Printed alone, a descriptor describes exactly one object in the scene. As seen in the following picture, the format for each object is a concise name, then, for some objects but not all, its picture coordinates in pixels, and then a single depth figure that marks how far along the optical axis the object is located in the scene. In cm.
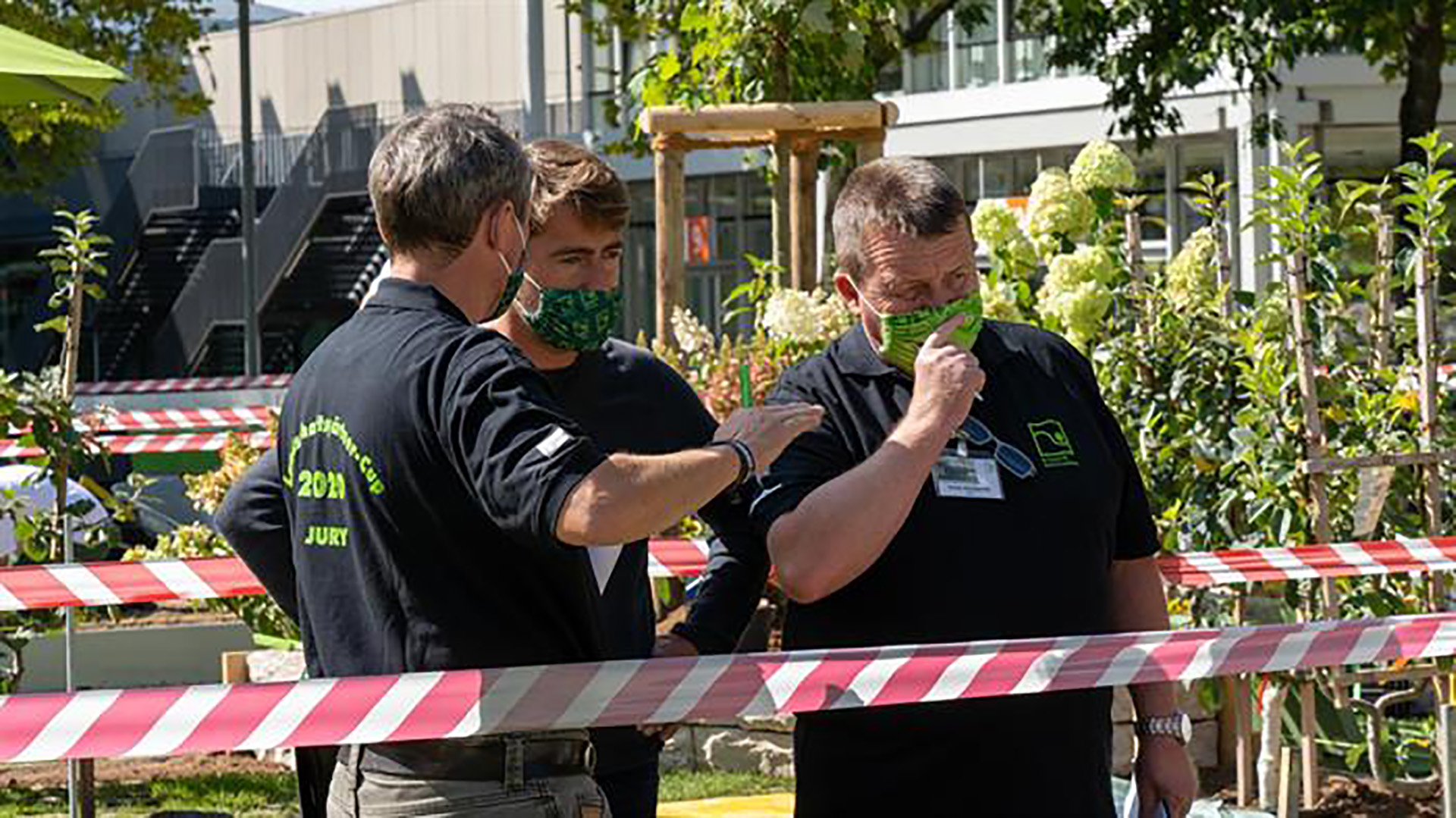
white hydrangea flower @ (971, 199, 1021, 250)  1240
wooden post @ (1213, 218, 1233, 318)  1241
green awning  1291
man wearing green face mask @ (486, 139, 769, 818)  631
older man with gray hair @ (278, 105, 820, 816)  490
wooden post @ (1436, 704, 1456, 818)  874
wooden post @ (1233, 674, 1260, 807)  1092
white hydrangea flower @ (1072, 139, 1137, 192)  1240
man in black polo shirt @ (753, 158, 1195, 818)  575
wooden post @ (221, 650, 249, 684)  1420
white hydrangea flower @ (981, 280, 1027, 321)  1228
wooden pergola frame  1902
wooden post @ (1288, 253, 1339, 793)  1074
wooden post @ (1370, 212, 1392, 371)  1185
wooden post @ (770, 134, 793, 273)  2147
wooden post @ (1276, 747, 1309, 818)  1058
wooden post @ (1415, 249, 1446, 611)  1117
